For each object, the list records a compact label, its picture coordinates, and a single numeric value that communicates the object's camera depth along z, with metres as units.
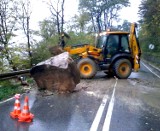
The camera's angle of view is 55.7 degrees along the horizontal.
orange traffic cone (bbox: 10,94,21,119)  3.84
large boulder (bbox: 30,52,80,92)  6.01
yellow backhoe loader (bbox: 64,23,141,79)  8.52
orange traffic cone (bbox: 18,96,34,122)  3.67
